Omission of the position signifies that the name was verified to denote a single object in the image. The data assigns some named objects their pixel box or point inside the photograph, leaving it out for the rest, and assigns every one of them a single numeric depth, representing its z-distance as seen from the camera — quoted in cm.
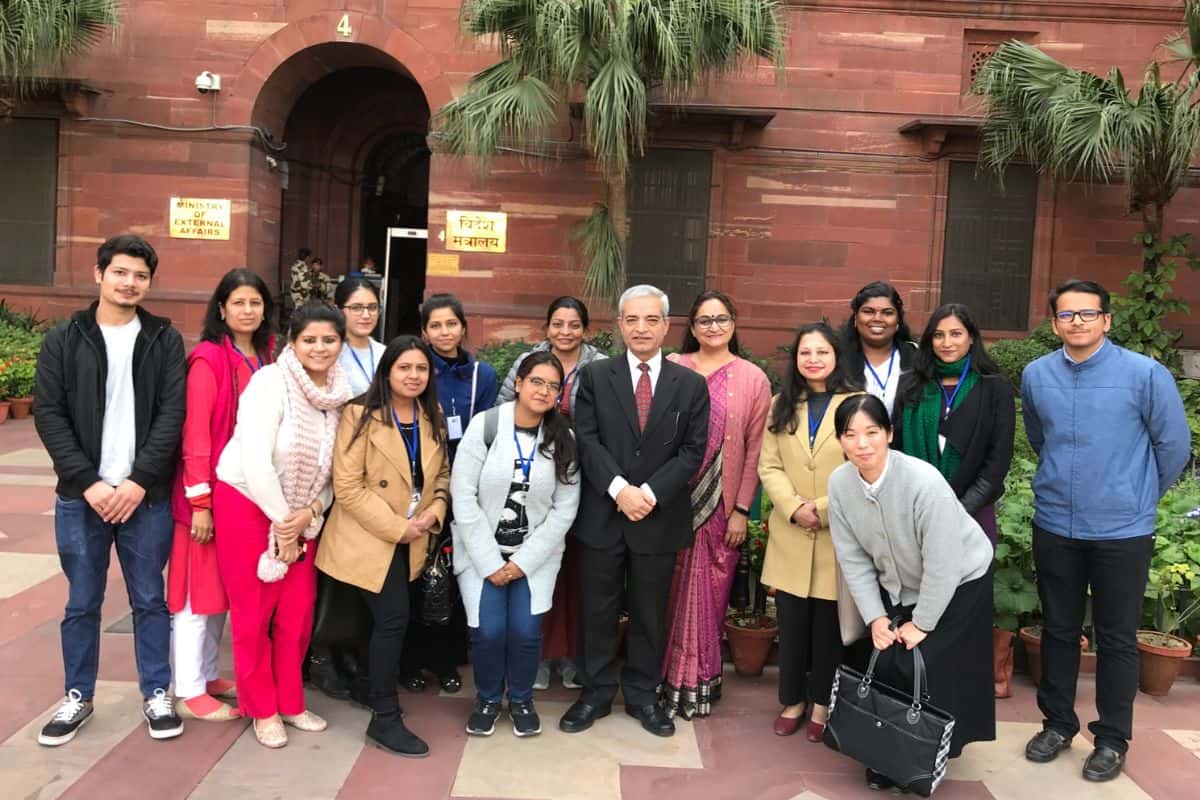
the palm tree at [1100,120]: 988
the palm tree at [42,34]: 1077
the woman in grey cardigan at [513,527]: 383
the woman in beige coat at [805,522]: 391
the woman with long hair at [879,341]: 412
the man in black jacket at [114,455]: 354
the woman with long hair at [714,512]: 413
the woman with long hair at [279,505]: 359
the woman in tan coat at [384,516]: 372
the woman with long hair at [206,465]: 370
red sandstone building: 1229
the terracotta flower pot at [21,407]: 1097
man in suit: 392
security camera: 1216
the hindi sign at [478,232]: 1241
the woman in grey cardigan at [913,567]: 340
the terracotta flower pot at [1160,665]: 451
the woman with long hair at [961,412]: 386
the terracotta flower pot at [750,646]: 458
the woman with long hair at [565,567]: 437
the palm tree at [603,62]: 932
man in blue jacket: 365
